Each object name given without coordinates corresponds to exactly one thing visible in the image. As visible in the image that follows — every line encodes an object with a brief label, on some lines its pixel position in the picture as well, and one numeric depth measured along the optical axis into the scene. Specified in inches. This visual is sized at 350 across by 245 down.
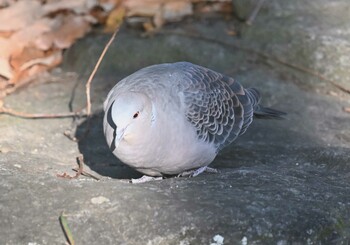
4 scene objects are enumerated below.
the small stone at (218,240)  216.2
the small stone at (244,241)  216.5
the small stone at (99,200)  230.8
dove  257.0
